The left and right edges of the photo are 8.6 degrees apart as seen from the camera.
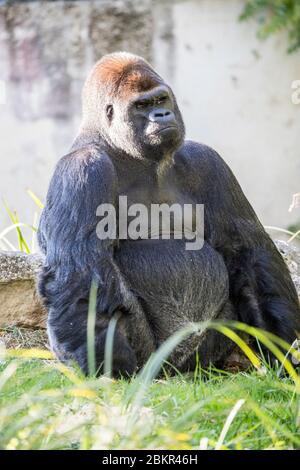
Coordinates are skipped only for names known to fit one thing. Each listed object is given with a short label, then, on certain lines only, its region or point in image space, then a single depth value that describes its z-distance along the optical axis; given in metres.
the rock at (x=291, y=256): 11.74
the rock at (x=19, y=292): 10.83
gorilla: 8.92
